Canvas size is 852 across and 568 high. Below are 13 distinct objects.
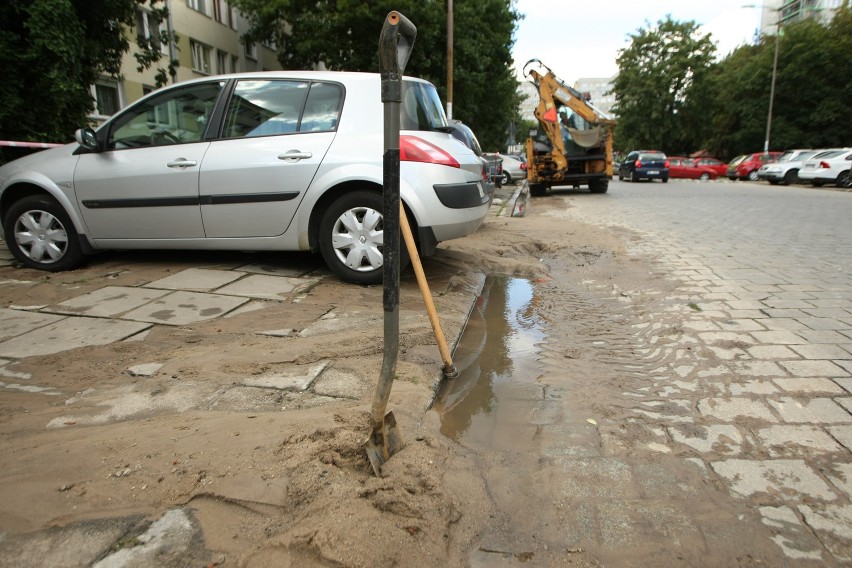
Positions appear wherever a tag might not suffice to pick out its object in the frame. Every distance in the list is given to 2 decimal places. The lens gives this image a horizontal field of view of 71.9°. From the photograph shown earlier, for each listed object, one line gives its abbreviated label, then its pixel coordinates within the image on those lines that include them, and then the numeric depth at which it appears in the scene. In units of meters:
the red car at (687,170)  34.22
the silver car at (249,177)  4.97
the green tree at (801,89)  36.41
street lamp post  35.47
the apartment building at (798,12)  41.42
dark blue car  27.58
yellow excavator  18.33
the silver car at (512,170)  27.86
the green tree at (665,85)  50.03
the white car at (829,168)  22.80
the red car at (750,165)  30.94
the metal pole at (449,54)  19.02
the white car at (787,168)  25.91
